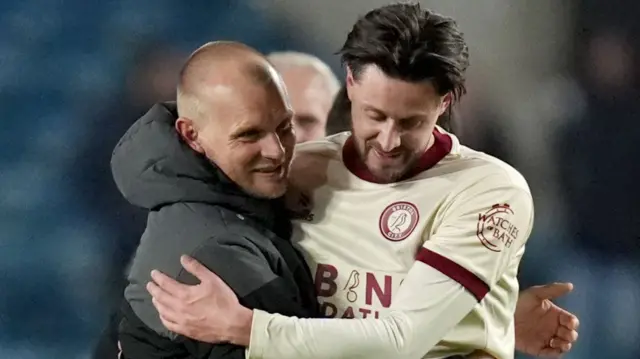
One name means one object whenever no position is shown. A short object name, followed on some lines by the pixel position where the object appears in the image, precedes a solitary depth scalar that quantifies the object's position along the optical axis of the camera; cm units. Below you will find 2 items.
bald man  1117
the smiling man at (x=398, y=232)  1114
